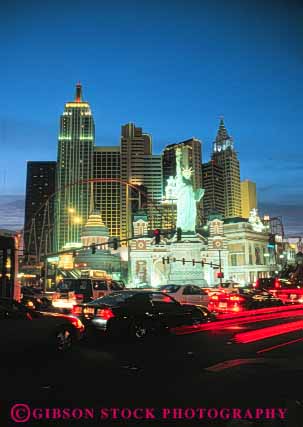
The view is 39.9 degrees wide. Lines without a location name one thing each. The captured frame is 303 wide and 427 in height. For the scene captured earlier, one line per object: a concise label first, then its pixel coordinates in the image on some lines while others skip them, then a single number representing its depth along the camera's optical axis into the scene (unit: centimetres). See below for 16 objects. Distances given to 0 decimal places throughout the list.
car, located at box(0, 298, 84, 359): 938
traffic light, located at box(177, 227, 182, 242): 3668
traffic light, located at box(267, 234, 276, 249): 6752
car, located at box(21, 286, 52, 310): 2333
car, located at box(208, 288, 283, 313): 2441
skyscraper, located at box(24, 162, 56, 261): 19638
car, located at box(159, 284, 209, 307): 2189
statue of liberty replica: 8644
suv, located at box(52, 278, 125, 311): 1988
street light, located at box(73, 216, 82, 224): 15248
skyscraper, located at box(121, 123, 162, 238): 16900
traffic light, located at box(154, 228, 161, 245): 3478
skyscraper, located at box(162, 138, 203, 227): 19162
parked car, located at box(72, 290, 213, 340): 1281
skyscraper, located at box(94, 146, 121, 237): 17200
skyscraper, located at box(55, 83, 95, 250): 15938
